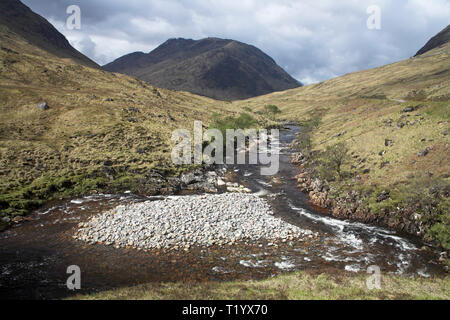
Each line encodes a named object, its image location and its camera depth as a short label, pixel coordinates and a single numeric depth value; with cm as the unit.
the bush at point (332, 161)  4449
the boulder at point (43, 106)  6570
